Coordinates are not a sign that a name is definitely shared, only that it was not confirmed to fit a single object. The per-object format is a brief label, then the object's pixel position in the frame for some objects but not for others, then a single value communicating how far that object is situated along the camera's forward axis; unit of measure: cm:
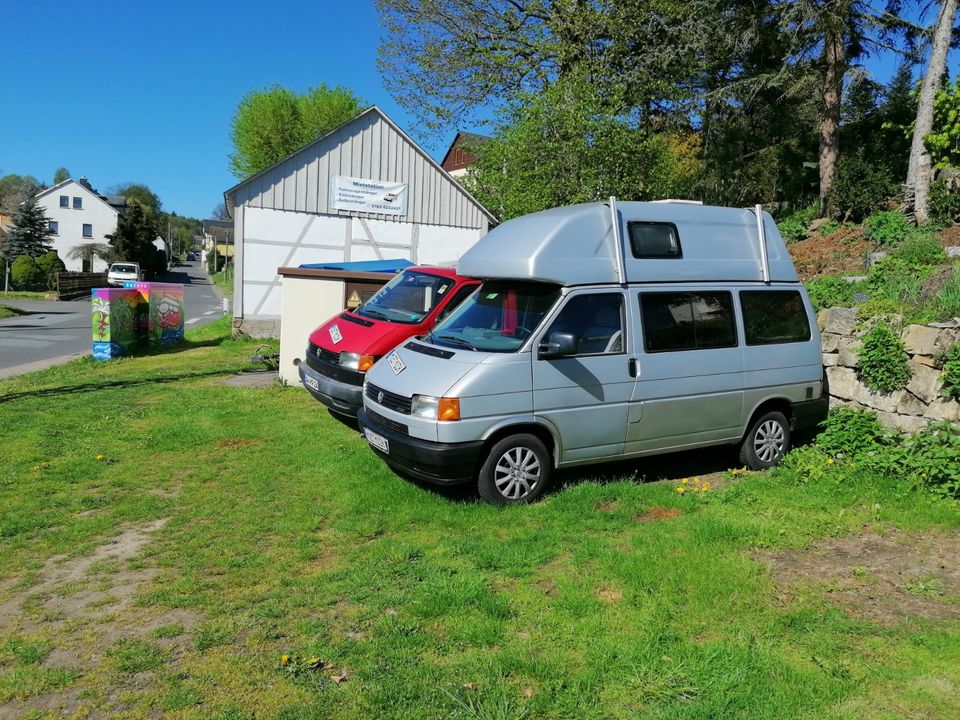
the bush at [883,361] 696
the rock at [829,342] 791
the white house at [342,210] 1822
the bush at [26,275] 4131
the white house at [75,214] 6519
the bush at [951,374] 635
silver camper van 565
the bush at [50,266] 4207
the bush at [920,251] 956
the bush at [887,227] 1169
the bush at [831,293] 862
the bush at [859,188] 1428
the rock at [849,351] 749
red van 799
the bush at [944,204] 1195
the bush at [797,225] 1484
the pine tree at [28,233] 5053
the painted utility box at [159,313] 1608
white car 4431
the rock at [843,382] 755
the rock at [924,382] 662
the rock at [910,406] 674
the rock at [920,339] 673
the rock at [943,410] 643
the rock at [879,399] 697
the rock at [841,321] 779
